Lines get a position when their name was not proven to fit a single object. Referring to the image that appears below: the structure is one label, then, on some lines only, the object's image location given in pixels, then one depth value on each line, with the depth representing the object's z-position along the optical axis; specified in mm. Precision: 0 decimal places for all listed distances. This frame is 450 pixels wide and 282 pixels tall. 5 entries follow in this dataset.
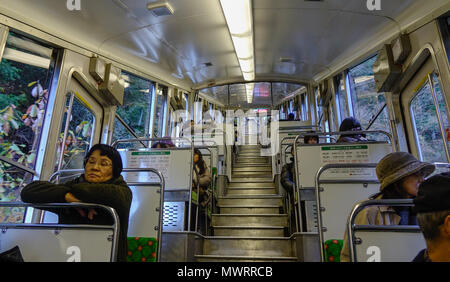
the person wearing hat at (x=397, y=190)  1601
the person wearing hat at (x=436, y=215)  982
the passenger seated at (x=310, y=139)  4322
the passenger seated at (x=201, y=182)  3957
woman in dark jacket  1771
